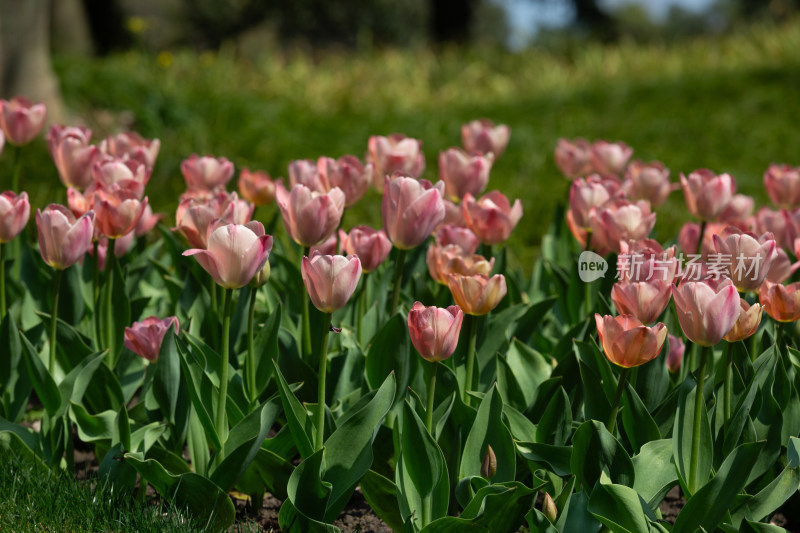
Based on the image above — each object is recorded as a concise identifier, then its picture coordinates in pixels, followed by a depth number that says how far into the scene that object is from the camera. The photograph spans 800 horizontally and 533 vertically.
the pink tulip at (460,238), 4.93
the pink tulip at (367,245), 4.59
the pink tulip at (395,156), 5.75
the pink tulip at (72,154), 5.38
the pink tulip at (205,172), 5.76
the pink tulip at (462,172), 5.71
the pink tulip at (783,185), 6.05
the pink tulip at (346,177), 5.23
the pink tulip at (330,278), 3.56
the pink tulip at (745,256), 4.06
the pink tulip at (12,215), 4.48
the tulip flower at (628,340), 3.56
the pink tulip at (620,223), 4.92
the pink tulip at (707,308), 3.49
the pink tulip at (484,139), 6.67
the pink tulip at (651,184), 6.07
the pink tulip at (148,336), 4.30
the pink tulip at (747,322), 3.77
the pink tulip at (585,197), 5.28
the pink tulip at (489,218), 5.07
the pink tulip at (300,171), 5.63
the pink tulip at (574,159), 6.59
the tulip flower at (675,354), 4.98
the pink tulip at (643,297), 3.69
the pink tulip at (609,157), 6.57
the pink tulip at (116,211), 4.50
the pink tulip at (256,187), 5.86
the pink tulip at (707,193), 5.43
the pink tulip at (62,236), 4.20
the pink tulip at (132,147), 5.76
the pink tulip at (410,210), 4.22
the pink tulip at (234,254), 3.65
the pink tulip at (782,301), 4.12
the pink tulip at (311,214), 4.20
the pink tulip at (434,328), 3.64
